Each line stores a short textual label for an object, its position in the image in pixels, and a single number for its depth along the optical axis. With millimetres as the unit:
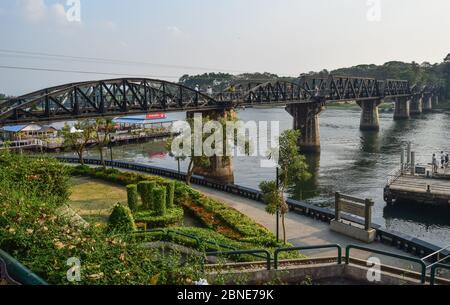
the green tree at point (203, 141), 42438
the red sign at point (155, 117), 125100
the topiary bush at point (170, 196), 30016
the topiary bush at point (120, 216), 22484
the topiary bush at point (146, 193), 29047
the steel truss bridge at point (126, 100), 41438
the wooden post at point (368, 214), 24266
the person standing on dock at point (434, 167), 46719
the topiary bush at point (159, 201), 27750
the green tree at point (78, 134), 50562
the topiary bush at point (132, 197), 29266
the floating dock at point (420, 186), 40531
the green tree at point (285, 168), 25531
